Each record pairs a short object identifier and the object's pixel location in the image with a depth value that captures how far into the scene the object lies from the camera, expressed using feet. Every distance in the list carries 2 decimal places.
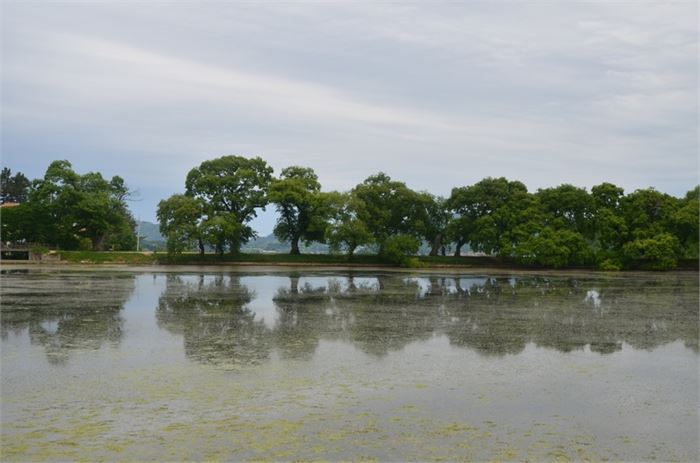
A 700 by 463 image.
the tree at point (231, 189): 205.77
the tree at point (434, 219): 217.56
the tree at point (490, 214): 191.72
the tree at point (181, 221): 191.01
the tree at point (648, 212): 182.09
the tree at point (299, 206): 202.59
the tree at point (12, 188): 319.47
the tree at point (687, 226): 178.49
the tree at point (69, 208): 208.85
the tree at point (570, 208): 193.06
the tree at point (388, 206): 208.97
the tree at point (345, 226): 191.42
